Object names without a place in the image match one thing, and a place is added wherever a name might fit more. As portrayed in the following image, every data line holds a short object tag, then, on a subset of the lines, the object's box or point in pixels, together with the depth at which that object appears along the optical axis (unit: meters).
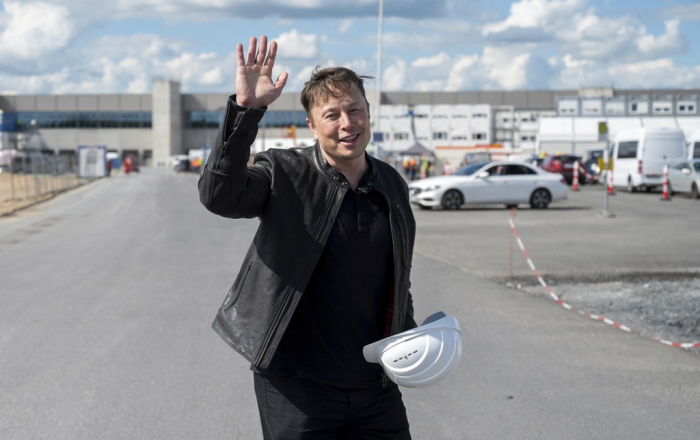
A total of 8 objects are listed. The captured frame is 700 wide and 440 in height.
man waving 2.92
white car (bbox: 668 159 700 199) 29.70
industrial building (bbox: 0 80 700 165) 86.44
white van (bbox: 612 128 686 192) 34.69
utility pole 43.25
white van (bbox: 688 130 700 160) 36.22
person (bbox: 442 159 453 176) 51.53
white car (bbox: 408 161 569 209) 25.27
